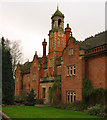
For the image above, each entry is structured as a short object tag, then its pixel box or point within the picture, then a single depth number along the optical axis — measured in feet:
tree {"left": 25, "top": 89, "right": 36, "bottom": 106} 85.24
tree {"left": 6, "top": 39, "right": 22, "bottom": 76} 140.62
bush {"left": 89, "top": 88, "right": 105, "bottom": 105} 62.54
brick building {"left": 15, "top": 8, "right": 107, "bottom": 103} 67.72
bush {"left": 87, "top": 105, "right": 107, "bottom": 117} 54.80
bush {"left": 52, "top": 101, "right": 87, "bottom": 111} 66.49
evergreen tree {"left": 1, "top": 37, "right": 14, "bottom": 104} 85.18
